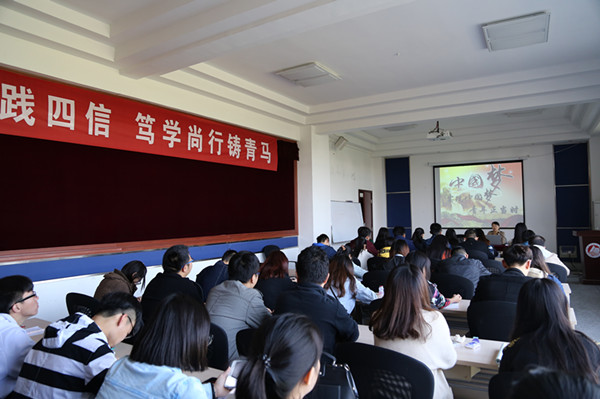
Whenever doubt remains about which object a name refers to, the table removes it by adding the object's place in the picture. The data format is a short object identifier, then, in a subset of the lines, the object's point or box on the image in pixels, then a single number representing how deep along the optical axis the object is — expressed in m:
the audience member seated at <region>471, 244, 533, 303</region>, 2.79
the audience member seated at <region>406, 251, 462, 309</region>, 3.01
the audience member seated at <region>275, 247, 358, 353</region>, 2.04
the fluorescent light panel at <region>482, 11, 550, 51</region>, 3.87
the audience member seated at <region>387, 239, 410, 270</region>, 4.11
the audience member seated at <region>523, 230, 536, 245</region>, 5.57
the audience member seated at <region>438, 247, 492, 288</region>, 3.81
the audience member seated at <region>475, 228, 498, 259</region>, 5.85
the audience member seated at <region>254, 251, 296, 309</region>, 3.27
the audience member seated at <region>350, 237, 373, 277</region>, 5.46
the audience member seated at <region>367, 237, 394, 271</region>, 4.69
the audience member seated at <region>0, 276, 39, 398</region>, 1.68
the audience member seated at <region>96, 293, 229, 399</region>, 1.21
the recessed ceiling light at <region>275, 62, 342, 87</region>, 5.04
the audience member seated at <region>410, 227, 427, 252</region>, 6.58
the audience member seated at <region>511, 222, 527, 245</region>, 6.95
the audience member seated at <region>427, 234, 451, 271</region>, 4.87
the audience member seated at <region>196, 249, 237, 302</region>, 3.80
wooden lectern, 6.73
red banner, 3.66
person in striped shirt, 1.38
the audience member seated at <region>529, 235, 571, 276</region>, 4.39
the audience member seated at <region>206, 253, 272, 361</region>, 2.33
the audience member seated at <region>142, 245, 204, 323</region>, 2.85
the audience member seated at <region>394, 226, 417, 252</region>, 6.57
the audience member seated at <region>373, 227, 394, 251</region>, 6.15
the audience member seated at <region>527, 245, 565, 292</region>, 3.31
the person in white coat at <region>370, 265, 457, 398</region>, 1.82
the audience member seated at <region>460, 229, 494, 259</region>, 5.66
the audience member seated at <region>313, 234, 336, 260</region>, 5.73
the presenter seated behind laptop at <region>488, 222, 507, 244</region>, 7.91
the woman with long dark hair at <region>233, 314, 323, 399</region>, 1.01
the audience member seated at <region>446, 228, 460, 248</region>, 5.77
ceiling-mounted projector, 7.16
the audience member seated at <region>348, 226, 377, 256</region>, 5.75
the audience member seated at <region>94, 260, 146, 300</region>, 2.90
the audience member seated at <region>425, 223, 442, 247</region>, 7.13
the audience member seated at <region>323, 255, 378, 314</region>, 3.24
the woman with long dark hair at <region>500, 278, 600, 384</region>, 1.37
